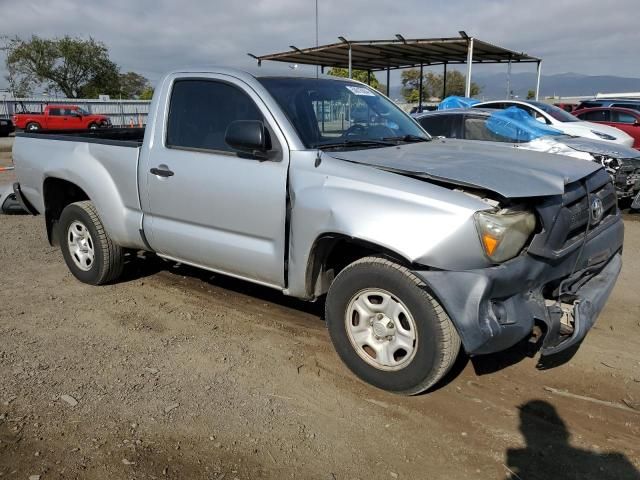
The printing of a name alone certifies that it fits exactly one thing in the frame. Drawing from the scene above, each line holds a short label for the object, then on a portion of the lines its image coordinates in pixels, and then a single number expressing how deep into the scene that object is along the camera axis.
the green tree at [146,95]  55.12
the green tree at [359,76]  32.48
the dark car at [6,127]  30.56
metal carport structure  17.94
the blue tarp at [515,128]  9.36
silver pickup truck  2.88
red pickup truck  29.81
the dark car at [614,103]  18.14
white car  11.11
